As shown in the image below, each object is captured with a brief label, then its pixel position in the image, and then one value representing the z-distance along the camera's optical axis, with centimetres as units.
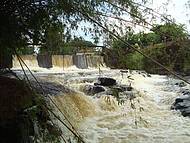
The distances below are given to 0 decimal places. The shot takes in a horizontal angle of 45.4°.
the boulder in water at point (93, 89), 553
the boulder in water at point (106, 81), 585
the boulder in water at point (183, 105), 478
